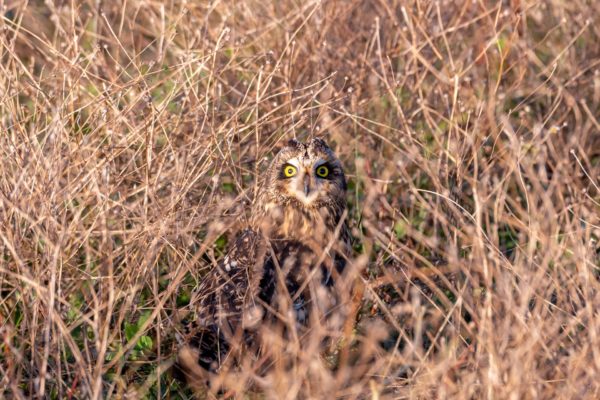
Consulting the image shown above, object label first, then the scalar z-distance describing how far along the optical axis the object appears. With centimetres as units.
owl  699
